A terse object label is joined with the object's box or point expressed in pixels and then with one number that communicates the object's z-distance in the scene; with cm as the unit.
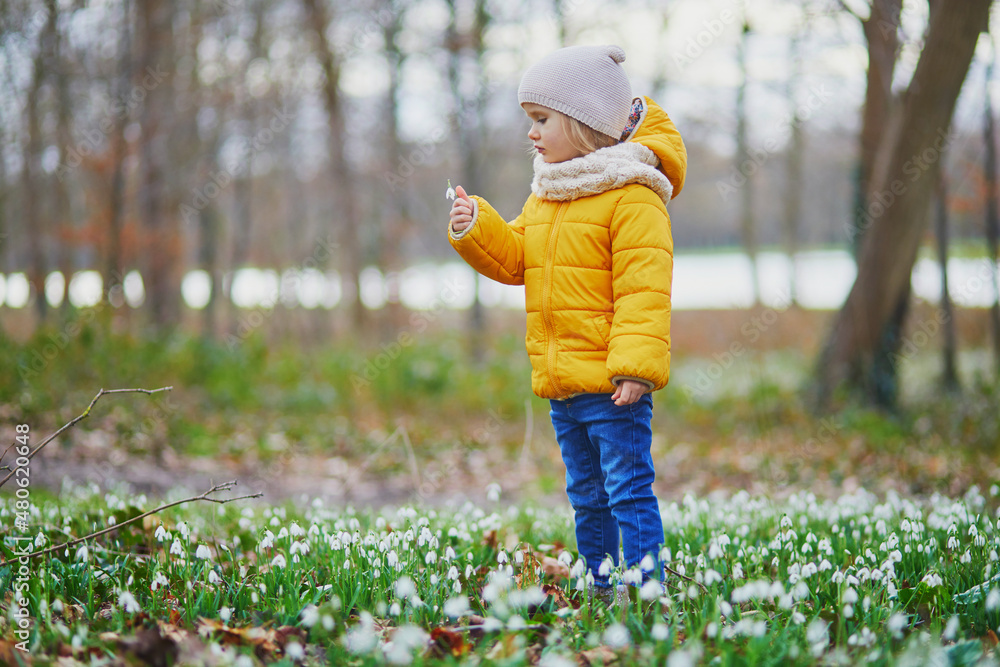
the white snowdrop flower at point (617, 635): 181
